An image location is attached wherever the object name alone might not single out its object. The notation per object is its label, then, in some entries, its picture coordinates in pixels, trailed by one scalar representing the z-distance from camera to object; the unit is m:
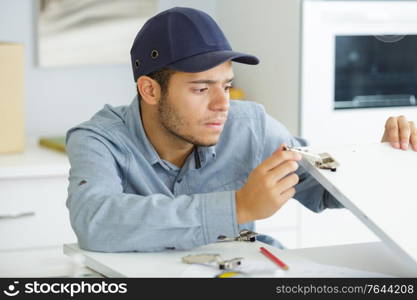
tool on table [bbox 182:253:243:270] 2.12
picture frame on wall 3.71
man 2.21
